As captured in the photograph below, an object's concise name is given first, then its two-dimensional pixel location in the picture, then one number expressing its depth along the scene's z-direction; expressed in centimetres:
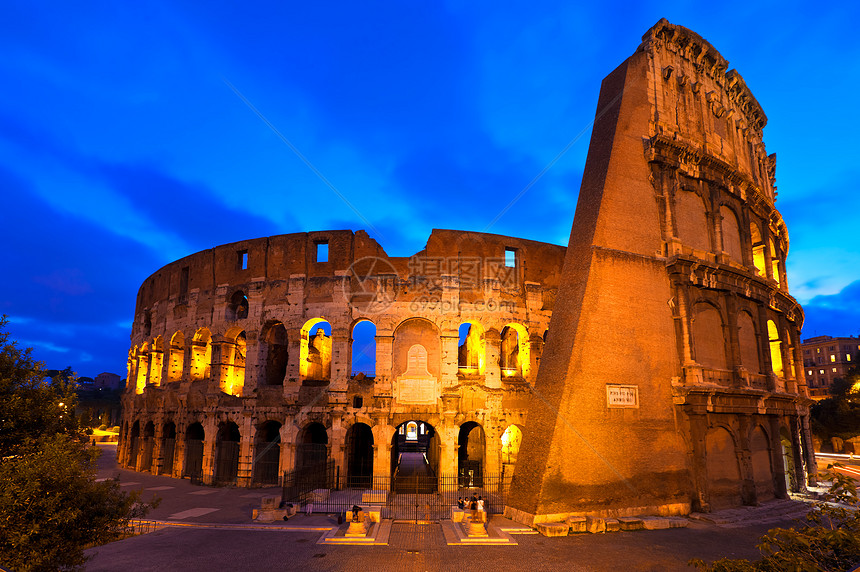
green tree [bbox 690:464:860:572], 586
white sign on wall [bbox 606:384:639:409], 1655
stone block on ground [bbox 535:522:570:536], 1427
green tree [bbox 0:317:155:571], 715
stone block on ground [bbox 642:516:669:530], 1522
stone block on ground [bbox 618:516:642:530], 1505
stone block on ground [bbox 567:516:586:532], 1462
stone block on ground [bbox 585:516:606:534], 1473
